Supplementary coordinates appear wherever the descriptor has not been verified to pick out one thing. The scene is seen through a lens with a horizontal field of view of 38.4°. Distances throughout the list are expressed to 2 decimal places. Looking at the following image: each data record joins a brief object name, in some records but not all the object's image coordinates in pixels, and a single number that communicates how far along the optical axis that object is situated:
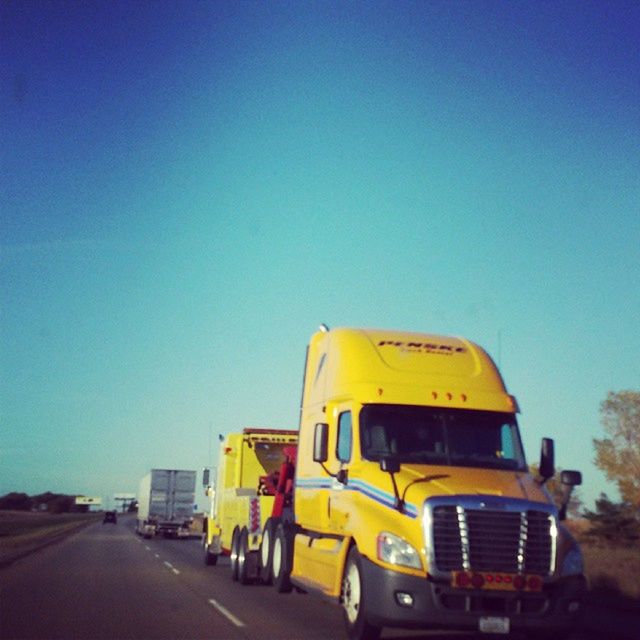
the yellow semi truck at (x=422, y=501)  10.23
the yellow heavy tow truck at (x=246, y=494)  17.94
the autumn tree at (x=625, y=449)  44.50
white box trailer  48.19
